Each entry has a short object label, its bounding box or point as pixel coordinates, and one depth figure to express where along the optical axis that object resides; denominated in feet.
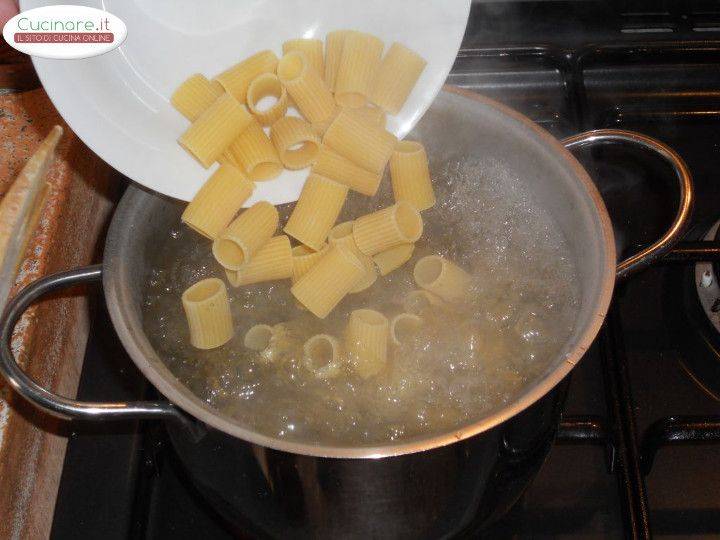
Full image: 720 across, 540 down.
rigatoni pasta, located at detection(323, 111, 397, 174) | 1.38
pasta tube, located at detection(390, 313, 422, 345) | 1.34
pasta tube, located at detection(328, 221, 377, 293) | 1.39
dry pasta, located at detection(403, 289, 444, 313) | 1.39
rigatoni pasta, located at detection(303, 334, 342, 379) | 1.31
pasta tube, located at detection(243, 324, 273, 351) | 1.35
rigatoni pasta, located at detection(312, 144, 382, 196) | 1.40
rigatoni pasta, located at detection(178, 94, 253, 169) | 1.33
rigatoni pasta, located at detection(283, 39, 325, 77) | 1.41
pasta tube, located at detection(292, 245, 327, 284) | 1.40
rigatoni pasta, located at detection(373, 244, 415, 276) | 1.43
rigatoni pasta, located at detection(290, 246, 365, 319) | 1.35
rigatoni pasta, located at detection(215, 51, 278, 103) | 1.37
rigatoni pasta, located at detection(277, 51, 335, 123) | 1.36
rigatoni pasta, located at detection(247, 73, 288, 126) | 1.37
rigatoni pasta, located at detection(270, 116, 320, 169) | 1.38
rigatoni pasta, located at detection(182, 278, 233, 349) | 1.29
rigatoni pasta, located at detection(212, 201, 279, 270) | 1.35
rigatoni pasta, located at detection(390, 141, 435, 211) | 1.44
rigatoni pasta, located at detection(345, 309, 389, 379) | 1.29
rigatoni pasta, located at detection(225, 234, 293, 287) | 1.39
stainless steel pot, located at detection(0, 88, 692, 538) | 1.11
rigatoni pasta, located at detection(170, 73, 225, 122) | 1.36
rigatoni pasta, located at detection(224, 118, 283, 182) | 1.38
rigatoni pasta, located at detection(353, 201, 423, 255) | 1.37
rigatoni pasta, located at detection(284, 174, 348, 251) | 1.39
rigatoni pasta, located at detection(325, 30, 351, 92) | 1.40
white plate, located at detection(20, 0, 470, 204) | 1.30
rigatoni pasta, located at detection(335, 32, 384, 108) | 1.37
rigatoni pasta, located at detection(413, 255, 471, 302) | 1.37
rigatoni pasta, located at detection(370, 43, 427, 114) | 1.39
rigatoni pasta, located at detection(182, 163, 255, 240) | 1.34
